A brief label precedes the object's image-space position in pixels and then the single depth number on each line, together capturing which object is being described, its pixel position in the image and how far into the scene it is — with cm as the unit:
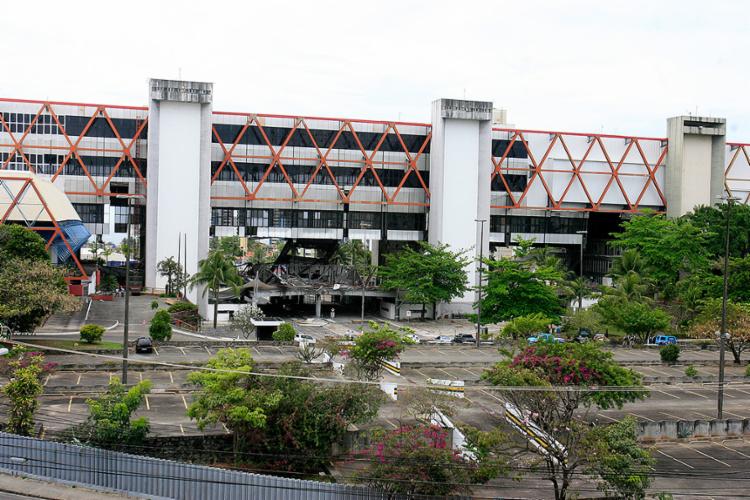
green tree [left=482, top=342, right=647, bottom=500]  2919
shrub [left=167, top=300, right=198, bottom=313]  7375
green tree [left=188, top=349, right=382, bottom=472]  3203
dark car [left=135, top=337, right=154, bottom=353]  5528
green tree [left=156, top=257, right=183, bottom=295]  8850
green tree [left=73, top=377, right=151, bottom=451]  3206
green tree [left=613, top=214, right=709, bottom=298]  8800
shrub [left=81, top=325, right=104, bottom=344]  5656
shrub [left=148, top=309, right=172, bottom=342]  5888
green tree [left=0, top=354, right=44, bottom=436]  3303
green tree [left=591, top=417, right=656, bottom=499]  2805
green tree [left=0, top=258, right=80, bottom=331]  4891
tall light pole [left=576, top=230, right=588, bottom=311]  10605
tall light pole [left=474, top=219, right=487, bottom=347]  6412
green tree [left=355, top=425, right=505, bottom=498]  2756
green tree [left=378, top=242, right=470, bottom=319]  8862
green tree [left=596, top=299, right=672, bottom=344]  6750
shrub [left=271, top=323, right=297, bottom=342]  6206
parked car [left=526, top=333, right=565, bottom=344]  3941
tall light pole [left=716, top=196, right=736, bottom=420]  3944
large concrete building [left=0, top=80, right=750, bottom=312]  9000
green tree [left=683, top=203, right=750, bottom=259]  9019
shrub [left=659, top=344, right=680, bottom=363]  5962
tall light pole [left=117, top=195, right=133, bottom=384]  3979
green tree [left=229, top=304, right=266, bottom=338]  6594
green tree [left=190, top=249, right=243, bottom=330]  6931
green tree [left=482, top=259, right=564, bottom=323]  7181
